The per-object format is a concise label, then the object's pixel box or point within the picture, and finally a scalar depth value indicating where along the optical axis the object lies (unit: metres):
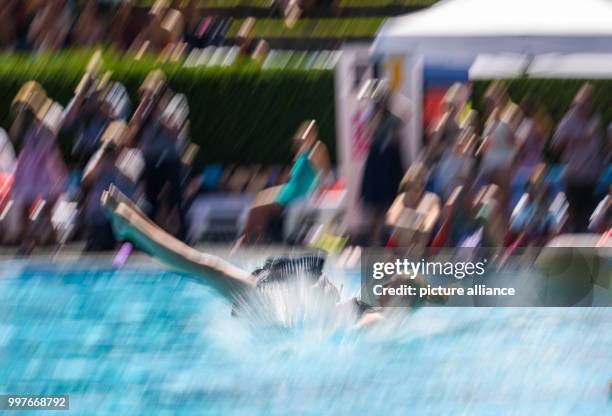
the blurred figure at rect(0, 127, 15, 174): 18.28
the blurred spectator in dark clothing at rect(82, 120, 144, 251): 17.86
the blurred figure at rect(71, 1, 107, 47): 22.27
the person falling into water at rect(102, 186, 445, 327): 15.65
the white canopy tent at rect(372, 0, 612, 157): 19.56
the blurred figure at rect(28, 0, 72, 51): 21.81
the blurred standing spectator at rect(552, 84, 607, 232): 19.44
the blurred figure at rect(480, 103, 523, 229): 18.00
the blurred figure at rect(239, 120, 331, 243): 17.66
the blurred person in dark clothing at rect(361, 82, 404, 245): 17.89
